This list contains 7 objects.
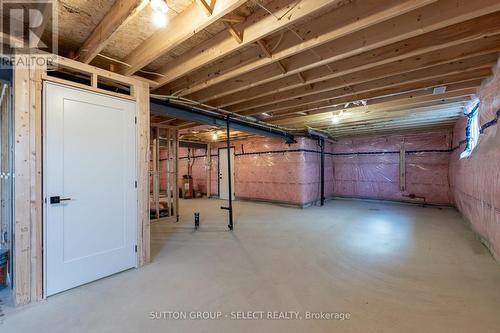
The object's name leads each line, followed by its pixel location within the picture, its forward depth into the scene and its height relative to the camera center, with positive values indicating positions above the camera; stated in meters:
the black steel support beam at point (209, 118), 3.62 +1.00
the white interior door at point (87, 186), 2.23 -0.17
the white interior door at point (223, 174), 8.84 -0.19
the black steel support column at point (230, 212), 4.58 -0.89
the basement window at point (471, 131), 4.14 +0.69
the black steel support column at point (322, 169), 7.48 -0.03
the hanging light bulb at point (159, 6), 1.58 +1.16
